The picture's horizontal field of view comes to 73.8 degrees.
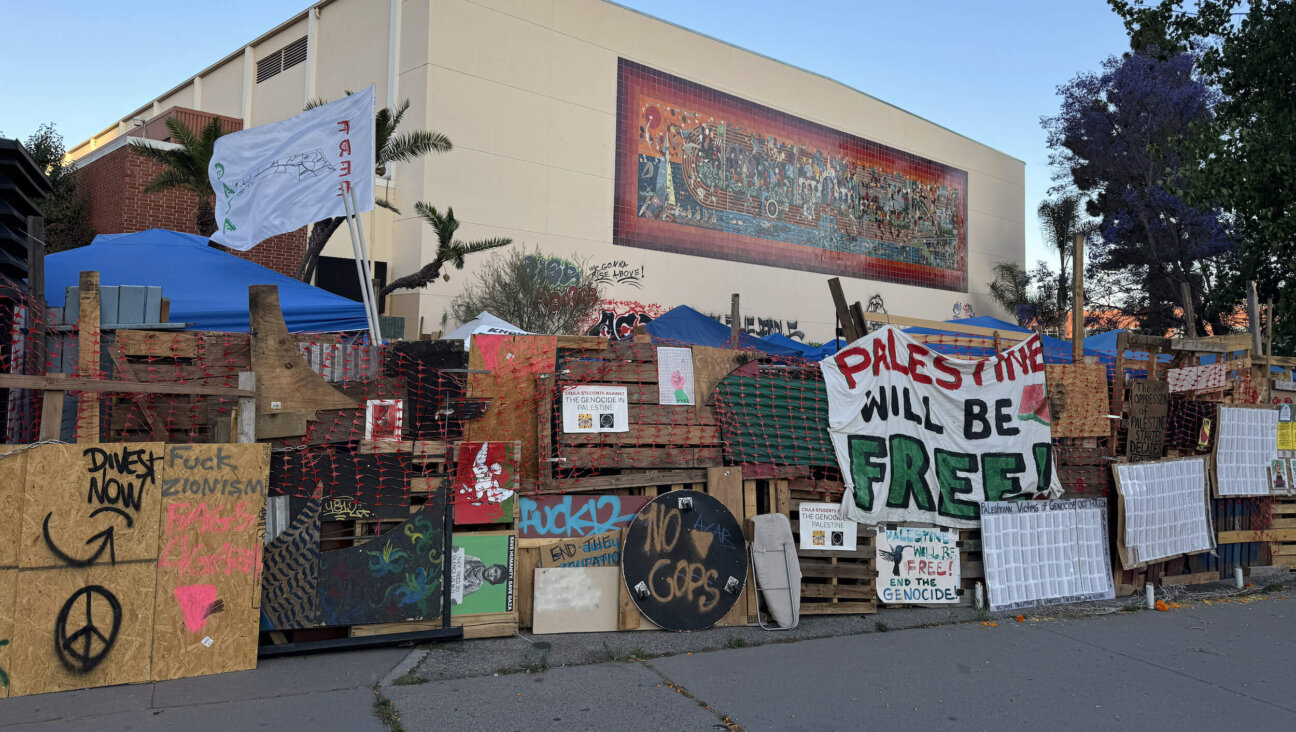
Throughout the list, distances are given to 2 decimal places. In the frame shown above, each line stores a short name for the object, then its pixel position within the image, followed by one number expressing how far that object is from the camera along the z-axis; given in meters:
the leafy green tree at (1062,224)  36.69
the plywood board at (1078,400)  9.21
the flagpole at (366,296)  7.46
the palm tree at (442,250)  18.45
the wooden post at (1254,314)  12.21
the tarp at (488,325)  14.04
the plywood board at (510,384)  7.32
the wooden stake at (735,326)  9.77
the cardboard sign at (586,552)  6.96
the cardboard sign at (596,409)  7.32
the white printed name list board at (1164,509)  9.12
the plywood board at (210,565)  5.58
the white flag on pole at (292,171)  8.18
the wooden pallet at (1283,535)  10.71
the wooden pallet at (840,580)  7.68
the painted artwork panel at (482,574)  6.55
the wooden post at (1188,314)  15.20
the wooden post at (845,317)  8.71
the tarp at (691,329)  17.11
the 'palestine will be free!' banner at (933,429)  8.14
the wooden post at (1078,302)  9.67
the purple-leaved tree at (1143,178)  32.62
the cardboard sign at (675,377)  7.65
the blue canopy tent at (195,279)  9.10
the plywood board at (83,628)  5.19
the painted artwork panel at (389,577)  6.17
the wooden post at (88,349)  5.93
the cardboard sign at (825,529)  7.76
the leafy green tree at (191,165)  15.61
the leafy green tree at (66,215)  22.08
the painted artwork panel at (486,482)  6.70
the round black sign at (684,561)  6.98
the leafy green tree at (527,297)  24.30
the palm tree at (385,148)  15.30
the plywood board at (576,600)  6.82
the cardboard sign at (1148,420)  9.62
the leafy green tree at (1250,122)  13.38
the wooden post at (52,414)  5.60
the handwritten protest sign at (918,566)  8.09
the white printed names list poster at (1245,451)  10.14
